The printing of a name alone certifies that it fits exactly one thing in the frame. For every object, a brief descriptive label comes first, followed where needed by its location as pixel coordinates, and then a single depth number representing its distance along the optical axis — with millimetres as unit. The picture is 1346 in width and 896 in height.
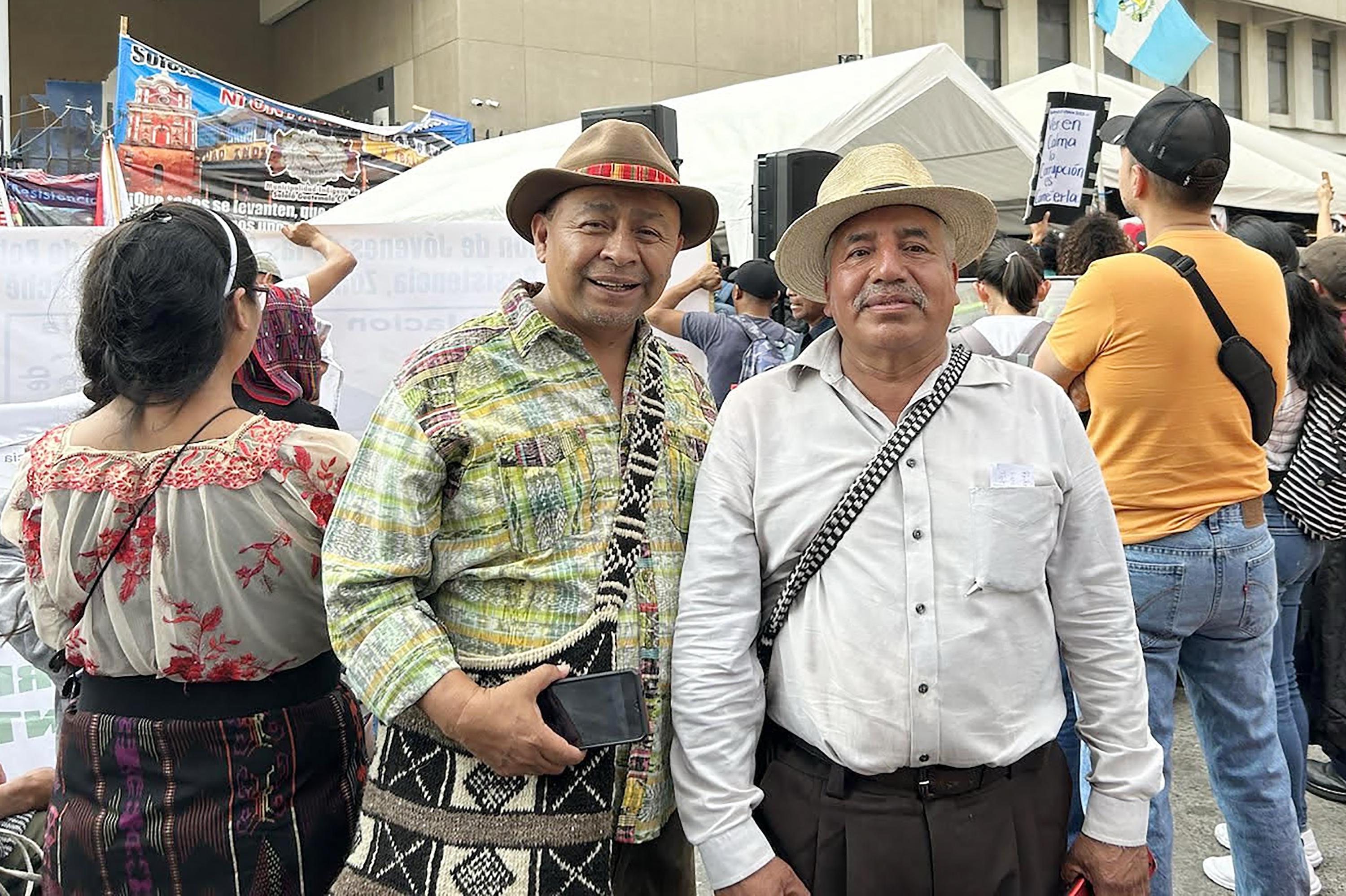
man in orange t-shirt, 2807
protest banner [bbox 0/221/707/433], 5121
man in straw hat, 1987
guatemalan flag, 9609
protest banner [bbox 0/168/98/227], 10844
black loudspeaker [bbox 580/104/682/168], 6027
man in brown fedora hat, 1911
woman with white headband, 2059
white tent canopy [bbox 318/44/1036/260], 8883
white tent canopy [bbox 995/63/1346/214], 11758
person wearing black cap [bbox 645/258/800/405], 6242
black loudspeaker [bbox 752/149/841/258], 6879
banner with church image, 11430
